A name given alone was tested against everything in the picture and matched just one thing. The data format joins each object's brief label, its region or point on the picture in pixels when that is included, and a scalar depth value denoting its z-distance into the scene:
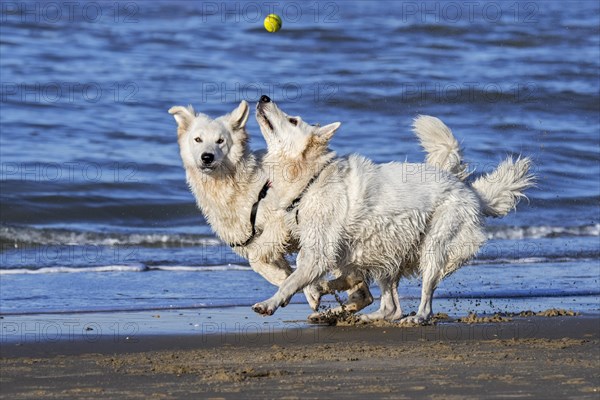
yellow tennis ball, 19.52
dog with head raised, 14.91
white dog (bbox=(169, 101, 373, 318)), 15.87
